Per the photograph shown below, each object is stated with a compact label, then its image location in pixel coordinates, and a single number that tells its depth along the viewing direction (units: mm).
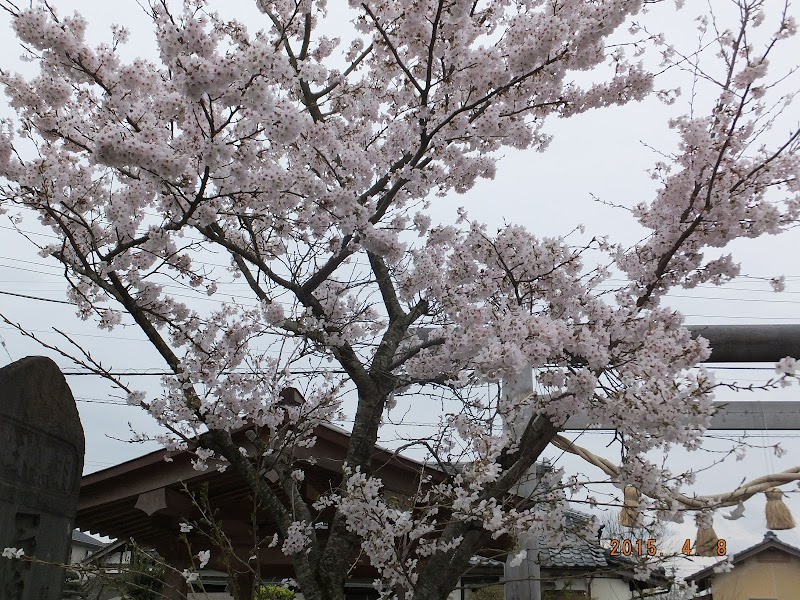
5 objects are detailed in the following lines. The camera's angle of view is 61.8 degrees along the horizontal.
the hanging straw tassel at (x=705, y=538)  4262
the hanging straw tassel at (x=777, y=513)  6254
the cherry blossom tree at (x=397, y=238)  3348
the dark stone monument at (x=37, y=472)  3176
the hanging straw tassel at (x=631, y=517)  3276
